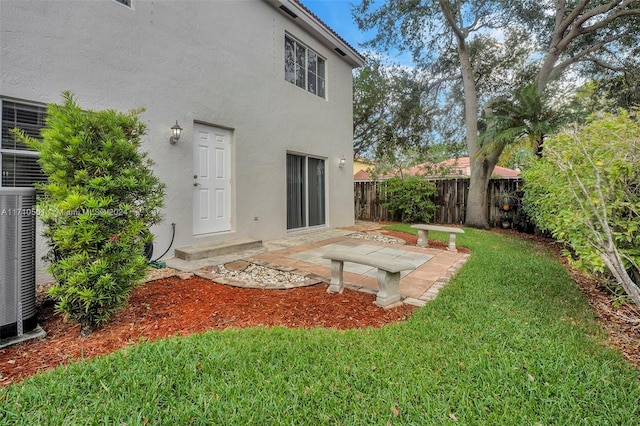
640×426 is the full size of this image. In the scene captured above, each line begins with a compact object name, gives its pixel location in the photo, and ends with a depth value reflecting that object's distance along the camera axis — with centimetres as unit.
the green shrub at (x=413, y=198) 1122
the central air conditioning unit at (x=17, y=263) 236
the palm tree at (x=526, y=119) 782
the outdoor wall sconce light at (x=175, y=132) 517
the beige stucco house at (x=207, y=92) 381
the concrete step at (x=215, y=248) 511
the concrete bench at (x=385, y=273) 333
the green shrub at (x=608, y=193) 266
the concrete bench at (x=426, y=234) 623
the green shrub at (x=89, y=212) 248
